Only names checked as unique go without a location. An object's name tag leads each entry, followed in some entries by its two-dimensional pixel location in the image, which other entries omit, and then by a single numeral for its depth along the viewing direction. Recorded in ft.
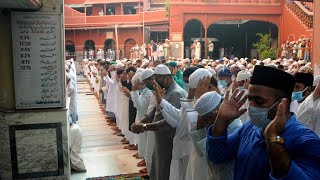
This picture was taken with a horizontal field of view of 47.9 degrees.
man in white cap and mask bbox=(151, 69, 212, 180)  11.51
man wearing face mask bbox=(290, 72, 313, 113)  14.02
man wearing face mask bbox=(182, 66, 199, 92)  16.29
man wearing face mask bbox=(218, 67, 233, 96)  21.93
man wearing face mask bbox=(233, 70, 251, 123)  19.94
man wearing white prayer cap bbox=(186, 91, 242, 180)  8.67
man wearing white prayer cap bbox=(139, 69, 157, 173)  16.07
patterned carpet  17.69
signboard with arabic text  13.92
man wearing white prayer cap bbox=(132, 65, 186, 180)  13.00
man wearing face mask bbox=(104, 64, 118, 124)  32.99
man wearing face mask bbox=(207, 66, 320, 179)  5.12
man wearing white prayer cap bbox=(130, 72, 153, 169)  19.48
